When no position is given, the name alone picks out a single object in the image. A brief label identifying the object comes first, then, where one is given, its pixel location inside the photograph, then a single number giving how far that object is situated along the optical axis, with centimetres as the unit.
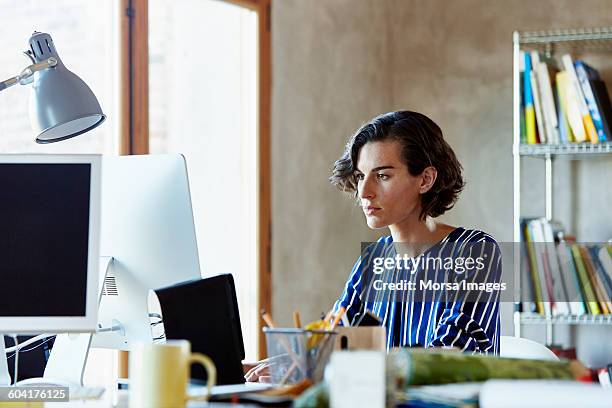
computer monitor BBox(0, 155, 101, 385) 171
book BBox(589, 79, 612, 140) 350
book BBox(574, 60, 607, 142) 349
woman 220
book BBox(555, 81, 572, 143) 354
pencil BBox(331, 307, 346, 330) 155
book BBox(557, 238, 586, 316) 351
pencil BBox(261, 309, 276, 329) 162
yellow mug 131
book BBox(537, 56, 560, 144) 355
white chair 214
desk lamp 201
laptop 170
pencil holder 146
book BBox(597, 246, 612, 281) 350
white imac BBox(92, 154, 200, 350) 197
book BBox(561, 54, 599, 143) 350
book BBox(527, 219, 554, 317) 354
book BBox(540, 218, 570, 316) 353
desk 164
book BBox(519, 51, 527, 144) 359
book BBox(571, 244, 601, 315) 350
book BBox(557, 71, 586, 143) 351
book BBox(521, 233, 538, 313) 357
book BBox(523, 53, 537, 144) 358
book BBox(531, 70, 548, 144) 357
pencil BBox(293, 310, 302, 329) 160
